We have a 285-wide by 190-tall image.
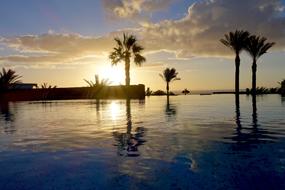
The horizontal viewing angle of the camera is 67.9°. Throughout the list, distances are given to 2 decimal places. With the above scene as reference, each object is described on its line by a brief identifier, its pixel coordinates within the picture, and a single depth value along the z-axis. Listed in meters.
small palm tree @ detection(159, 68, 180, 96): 41.38
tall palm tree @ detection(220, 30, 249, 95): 26.87
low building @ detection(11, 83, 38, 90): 35.45
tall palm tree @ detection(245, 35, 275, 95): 27.80
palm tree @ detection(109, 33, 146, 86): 25.78
